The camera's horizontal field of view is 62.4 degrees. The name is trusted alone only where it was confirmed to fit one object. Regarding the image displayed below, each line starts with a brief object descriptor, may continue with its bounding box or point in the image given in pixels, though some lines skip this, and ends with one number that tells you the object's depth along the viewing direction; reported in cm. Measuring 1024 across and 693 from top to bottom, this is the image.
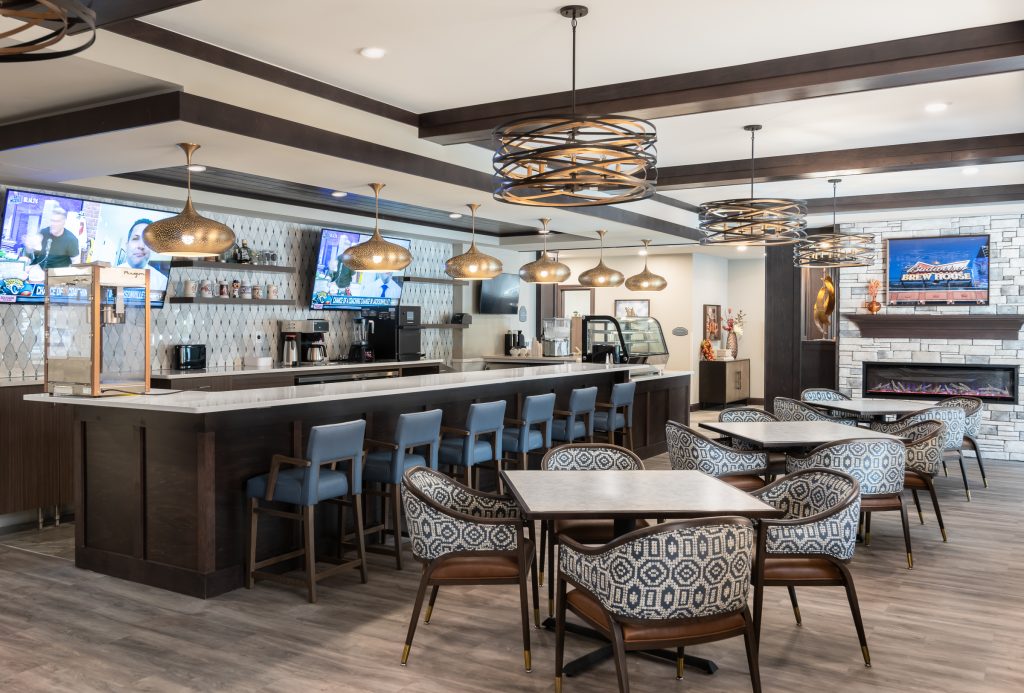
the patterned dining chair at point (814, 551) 357
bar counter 454
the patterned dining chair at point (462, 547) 360
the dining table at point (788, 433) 530
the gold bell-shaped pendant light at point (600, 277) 936
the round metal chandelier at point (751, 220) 522
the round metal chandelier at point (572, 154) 339
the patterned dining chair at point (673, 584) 285
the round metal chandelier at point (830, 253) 752
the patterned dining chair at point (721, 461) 530
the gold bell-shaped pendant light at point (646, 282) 960
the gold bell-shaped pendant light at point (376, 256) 616
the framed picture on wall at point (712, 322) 1398
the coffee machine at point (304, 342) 898
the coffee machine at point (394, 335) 988
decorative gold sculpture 1108
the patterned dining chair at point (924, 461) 562
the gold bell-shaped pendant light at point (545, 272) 845
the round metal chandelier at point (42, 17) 201
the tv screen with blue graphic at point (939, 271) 962
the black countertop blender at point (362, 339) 977
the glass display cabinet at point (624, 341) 974
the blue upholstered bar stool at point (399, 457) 506
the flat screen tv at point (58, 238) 640
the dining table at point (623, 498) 323
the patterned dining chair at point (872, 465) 484
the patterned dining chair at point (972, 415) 737
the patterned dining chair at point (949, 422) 666
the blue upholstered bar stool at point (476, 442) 565
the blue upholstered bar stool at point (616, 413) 775
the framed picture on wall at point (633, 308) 1409
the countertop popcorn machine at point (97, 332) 511
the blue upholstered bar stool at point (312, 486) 446
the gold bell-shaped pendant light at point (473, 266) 717
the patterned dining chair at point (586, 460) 446
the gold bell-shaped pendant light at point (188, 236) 476
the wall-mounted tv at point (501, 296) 1186
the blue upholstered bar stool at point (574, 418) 707
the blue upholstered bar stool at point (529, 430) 634
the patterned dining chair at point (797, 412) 712
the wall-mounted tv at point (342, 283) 930
